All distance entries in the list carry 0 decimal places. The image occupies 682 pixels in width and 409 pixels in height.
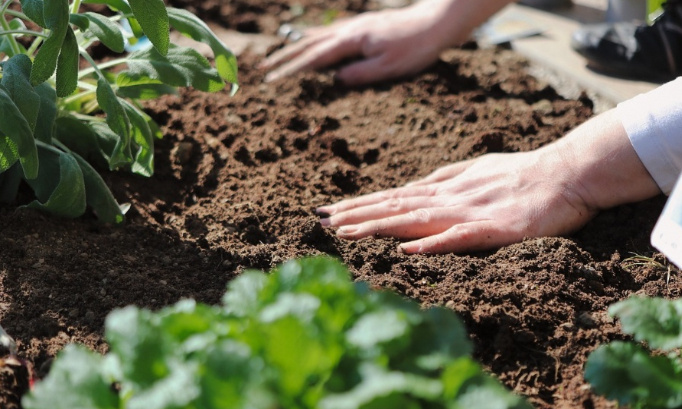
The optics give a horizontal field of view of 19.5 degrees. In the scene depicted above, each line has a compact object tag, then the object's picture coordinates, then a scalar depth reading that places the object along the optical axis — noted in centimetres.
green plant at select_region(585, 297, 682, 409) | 122
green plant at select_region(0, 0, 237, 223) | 135
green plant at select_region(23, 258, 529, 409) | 112
